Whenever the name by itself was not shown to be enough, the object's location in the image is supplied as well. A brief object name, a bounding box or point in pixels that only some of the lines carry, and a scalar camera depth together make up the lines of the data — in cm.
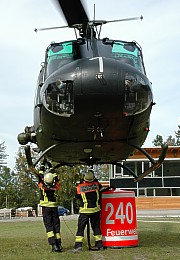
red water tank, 897
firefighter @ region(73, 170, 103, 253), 873
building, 3747
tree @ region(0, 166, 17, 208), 6881
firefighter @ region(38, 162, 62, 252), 892
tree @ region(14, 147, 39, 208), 7019
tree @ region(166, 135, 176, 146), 11588
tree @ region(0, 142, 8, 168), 10906
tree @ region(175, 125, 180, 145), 11500
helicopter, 661
